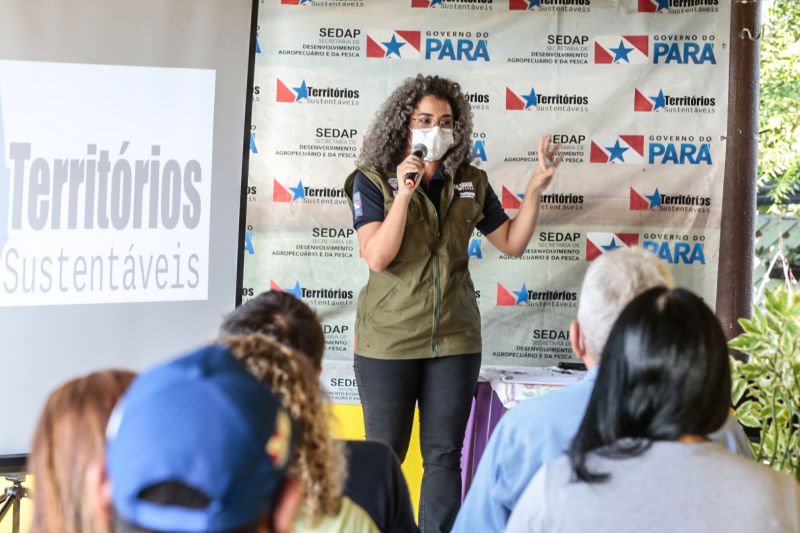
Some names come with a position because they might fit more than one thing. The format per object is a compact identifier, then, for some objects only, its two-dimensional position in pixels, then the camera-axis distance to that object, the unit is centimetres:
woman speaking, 617
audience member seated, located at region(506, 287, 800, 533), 397
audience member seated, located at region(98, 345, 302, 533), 235
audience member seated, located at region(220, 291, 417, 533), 436
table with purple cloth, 669
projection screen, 658
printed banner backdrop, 698
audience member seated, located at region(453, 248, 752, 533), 497
